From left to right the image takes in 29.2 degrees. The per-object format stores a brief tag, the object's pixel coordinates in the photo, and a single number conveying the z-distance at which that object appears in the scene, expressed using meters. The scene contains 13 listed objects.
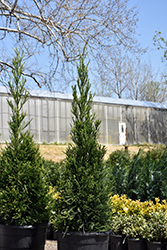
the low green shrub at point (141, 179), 4.78
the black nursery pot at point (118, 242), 3.92
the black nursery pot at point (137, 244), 3.78
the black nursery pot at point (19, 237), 3.44
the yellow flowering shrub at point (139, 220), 3.71
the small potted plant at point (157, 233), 3.64
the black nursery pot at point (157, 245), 3.61
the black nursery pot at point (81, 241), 2.98
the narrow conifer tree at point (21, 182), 3.54
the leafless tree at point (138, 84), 38.03
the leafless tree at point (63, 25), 9.18
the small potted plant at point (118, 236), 3.92
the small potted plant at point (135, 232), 3.79
